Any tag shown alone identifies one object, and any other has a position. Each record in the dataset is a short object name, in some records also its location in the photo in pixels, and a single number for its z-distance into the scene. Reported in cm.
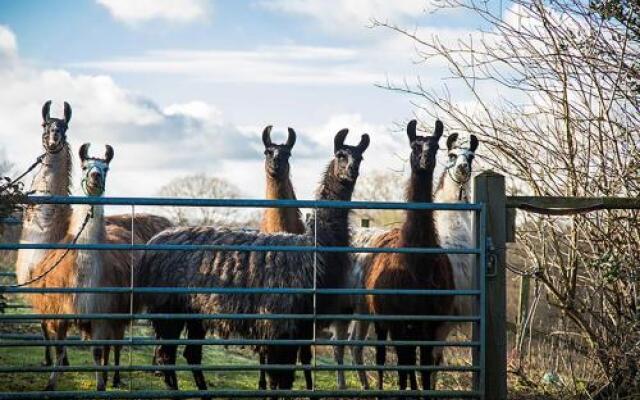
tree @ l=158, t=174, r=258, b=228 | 2441
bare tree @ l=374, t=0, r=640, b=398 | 893
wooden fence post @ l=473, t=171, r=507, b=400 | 732
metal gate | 705
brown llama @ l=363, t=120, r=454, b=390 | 928
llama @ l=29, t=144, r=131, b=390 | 1023
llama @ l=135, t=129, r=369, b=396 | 925
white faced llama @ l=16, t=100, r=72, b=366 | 1105
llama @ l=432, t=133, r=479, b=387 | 1020
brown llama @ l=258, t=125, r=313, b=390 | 1133
